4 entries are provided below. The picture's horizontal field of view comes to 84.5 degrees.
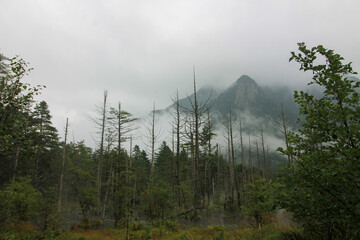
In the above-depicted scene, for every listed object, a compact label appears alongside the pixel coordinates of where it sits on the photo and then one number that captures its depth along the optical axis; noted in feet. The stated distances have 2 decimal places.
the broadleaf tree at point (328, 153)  9.59
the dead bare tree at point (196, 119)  40.31
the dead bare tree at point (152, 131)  68.30
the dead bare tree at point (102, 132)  60.21
